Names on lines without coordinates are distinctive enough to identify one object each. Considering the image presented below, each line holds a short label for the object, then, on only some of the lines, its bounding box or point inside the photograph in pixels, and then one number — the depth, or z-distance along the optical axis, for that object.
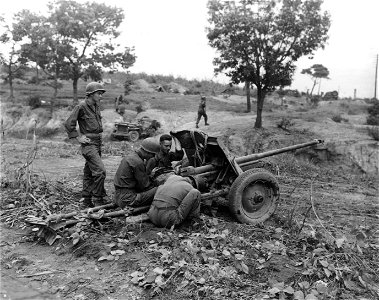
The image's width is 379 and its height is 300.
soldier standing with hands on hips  6.56
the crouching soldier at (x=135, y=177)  5.95
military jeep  19.31
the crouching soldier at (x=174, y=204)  5.56
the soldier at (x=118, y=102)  24.53
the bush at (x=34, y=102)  27.72
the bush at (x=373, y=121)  21.75
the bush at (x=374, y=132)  16.34
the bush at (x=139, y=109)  25.34
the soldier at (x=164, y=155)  6.14
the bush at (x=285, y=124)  17.67
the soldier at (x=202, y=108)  18.91
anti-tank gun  6.43
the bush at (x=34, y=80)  37.53
